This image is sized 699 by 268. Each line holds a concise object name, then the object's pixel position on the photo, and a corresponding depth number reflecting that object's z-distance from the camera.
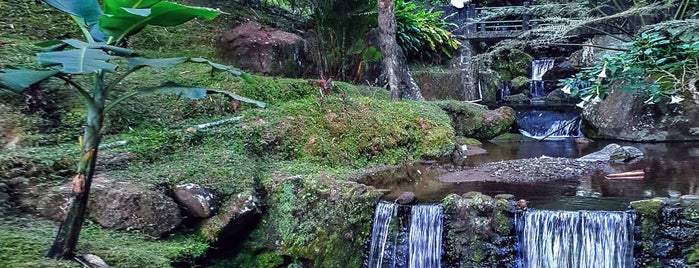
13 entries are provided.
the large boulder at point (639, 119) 10.82
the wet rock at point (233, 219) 4.75
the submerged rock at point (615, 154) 8.93
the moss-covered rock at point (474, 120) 11.30
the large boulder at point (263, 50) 9.40
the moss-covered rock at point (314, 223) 5.18
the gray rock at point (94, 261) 3.44
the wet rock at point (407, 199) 5.94
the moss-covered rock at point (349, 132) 6.79
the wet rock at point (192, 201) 4.78
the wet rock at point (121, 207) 4.29
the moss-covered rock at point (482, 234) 5.57
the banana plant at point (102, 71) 3.08
